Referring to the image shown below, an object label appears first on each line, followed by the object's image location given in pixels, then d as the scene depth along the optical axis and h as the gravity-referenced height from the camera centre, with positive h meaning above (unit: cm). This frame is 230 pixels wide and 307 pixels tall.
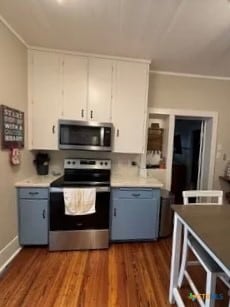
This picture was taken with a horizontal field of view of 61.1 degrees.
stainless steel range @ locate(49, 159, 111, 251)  240 -103
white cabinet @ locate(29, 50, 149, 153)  262 +65
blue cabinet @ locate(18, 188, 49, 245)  241 -95
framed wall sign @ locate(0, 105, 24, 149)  201 +12
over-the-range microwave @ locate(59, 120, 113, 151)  262 +8
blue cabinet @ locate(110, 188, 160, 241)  259 -95
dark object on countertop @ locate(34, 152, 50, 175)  283 -36
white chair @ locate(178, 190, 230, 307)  126 -83
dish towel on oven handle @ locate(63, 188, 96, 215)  237 -73
